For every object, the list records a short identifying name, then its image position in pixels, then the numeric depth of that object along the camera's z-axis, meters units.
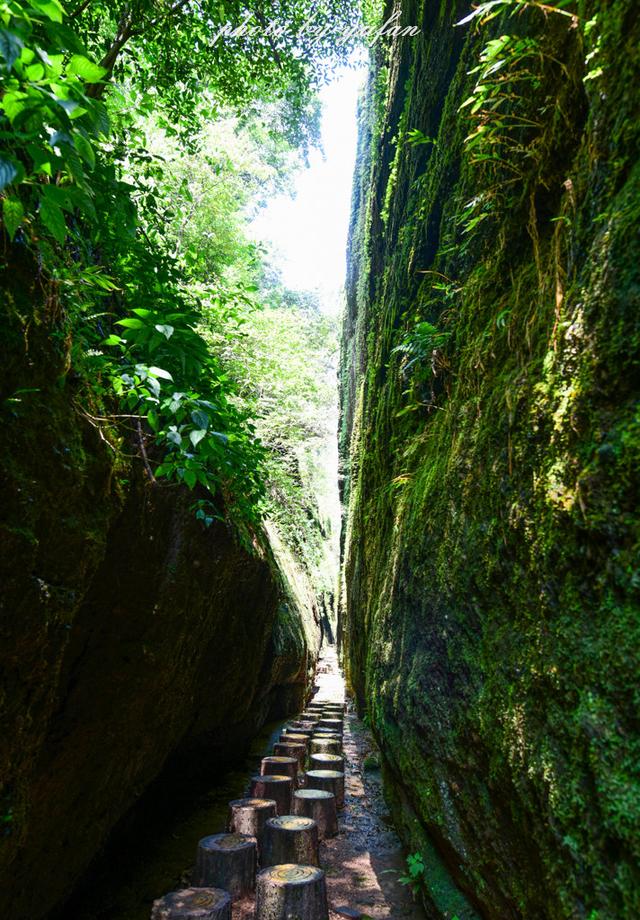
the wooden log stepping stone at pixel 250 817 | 5.07
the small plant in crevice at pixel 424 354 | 4.45
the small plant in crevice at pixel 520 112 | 2.66
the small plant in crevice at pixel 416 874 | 3.87
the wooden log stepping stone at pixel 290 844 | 4.56
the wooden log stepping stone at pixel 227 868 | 4.19
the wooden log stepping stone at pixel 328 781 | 6.32
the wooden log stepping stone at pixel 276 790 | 5.95
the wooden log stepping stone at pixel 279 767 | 6.69
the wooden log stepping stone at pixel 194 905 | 3.34
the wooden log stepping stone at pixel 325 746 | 7.73
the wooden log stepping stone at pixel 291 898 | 3.63
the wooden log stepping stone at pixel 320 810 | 5.62
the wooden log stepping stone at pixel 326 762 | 7.00
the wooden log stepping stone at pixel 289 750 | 7.58
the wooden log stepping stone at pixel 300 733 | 8.53
